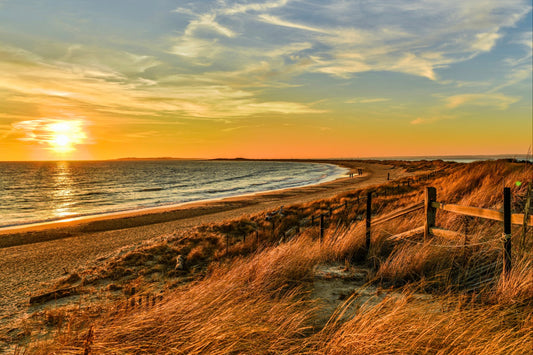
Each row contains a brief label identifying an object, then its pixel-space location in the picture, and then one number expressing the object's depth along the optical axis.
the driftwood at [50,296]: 8.08
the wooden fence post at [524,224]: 5.05
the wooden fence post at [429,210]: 6.96
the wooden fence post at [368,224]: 7.52
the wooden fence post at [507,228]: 5.10
